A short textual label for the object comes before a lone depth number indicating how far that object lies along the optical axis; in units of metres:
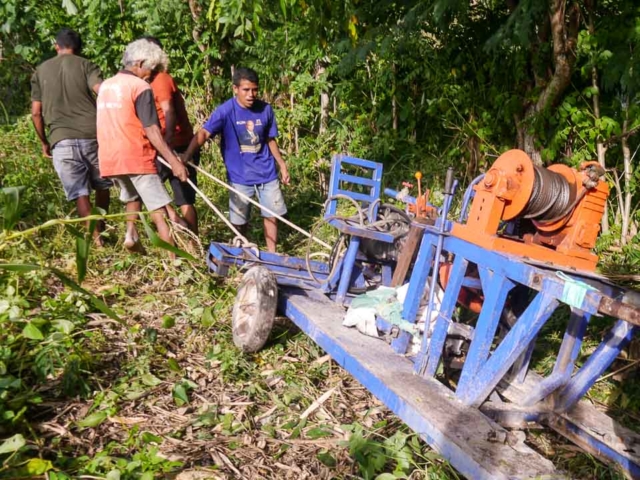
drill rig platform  2.77
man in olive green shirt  5.72
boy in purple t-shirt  5.73
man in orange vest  4.96
